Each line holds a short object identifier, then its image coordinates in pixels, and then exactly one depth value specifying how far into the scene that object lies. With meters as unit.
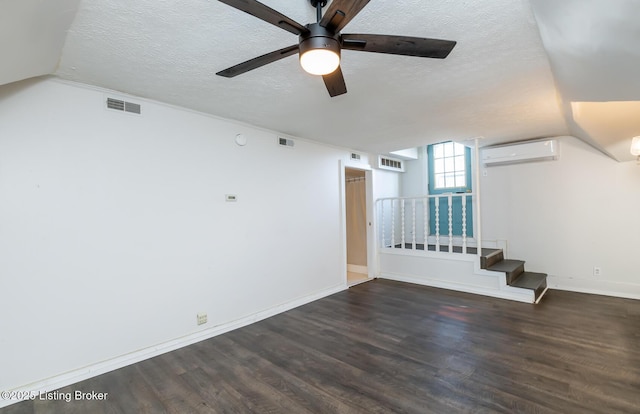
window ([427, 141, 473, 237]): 5.28
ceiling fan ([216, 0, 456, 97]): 1.22
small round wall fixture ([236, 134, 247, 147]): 3.32
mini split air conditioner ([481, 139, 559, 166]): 4.23
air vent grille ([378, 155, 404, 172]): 5.42
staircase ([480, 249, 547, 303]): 3.88
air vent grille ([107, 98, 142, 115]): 2.46
